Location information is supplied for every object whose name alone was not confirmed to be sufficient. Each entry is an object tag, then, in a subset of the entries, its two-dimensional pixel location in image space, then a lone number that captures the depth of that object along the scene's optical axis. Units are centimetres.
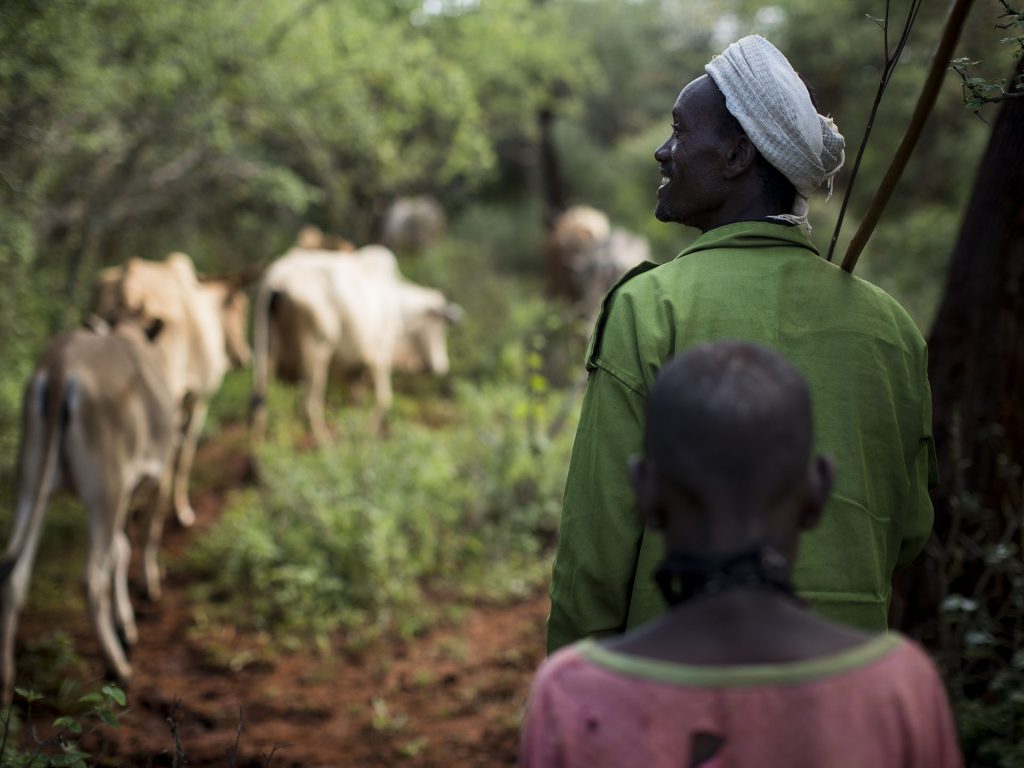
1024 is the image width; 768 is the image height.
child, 116
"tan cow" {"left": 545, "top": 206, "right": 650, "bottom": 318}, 1322
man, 191
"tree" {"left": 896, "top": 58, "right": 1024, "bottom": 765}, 378
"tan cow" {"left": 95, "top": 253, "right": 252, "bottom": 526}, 723
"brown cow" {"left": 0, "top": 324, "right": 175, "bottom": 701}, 495
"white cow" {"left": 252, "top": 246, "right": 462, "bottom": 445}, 898
